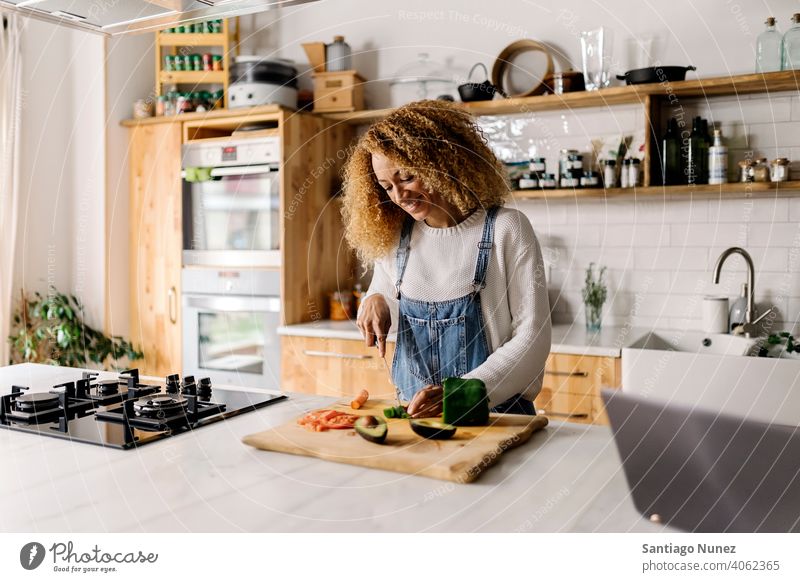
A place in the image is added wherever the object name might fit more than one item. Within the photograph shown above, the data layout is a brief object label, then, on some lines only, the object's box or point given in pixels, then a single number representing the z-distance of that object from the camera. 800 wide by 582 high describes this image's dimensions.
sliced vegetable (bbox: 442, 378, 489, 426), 1.30
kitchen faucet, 2.65
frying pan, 2.79
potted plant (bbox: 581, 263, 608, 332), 3.06
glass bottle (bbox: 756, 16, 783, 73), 2.70
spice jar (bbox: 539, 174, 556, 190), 3.11
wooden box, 3.41
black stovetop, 1.34
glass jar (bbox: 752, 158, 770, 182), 2.71
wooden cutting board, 1.09
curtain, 3.37
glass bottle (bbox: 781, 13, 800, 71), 2.62
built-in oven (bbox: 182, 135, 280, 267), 3.39
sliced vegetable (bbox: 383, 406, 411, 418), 1.37
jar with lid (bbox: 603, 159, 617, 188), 2.96
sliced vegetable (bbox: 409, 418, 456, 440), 1.21
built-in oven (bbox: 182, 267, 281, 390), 3.38
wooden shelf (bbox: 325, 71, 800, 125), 2.66
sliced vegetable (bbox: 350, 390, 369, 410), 1.45
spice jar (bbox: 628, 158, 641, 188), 2.89
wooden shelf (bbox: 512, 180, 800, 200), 2.67
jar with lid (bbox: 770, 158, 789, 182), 2.67
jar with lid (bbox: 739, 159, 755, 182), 2.74
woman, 1.67
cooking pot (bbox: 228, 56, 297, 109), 3.38
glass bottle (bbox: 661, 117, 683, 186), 2.81
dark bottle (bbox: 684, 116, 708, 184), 2.80
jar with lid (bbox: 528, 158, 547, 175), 3.16
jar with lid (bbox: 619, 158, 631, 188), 2.91
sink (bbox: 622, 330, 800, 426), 2.33
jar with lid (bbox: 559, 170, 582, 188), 3.02
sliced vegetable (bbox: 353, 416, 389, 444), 1.19
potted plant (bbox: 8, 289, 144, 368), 3.44
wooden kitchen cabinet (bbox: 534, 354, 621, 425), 2.60
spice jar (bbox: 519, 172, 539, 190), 3.10
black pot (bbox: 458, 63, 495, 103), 3.16
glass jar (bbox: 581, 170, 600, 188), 3.00
